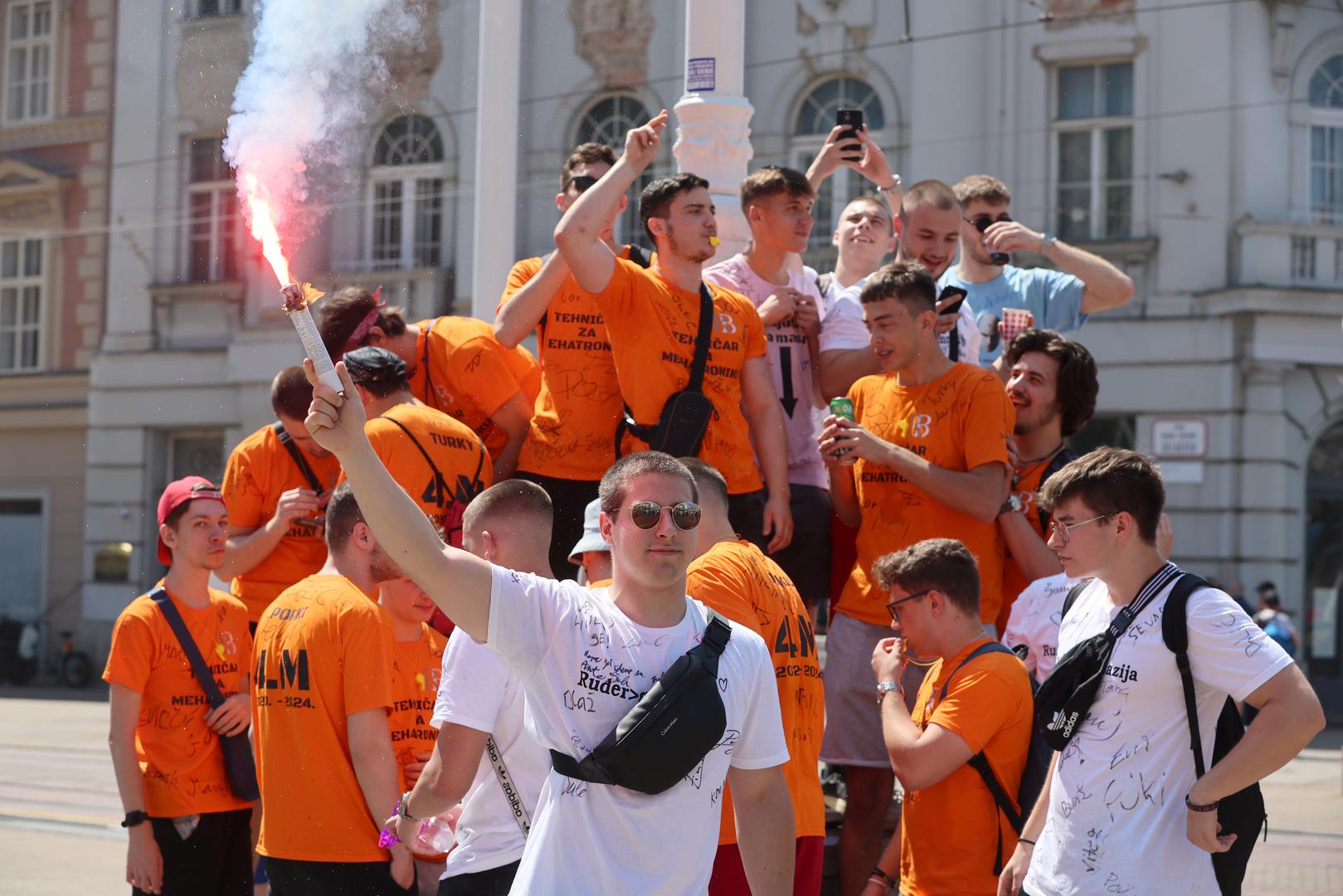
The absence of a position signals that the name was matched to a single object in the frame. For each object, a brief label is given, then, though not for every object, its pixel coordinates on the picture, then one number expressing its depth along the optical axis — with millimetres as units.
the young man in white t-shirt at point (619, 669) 3627
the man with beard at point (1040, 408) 6516
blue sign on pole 8094
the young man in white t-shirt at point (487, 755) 4383
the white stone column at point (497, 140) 9555
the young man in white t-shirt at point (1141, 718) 4066
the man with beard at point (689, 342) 5941
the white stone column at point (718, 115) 8008
